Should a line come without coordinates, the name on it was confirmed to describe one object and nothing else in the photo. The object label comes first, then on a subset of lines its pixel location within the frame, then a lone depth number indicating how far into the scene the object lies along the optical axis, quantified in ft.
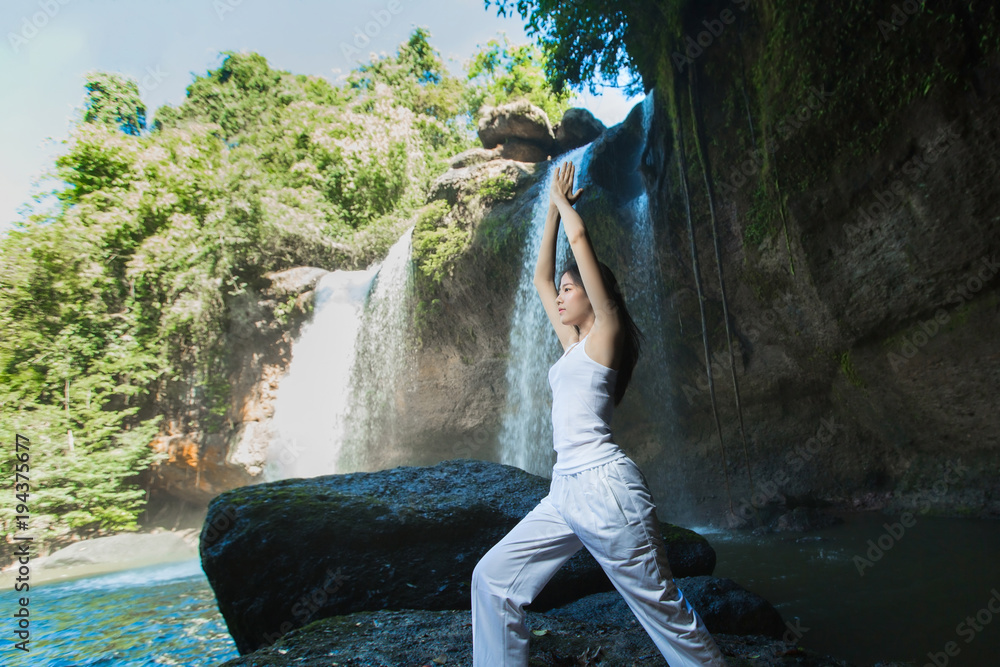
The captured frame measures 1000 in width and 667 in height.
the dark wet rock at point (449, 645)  8.30
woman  5.53
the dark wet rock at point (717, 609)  11.44
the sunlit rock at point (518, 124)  46.50
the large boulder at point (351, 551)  11.41
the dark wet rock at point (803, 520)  24.71
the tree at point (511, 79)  69.87
